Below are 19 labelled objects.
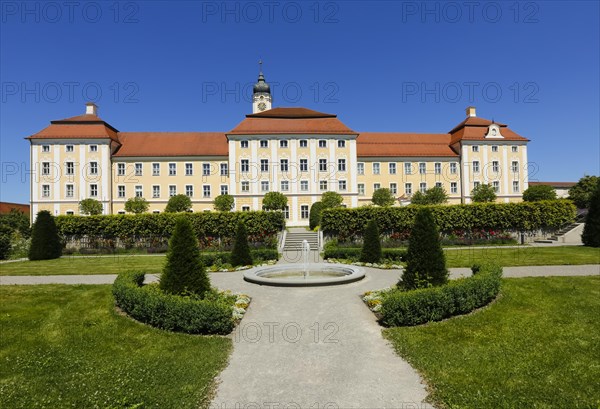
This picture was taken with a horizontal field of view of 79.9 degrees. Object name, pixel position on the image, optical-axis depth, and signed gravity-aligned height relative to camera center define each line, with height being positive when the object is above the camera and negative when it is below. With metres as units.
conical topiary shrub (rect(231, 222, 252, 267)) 16.28 -1.60
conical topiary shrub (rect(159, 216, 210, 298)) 8.60 -1.20
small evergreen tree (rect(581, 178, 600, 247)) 19.62 -0.93
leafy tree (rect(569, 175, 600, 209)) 44.28 +2.22
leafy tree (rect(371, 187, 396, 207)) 36.19 +1.50
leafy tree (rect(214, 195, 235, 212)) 34.28 +1.28
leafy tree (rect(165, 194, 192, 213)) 33.25 +1.26
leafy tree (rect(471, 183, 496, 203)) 35.81 +1.53
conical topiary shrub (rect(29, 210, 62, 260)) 19.66 -1.06
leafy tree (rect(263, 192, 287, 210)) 33.03 +1.31
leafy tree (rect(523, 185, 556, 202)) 36.69 +1.63
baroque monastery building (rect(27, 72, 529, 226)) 38.94 +6.07
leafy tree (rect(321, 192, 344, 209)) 32.16 +1.24
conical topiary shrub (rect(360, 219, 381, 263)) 16.42 -1.58
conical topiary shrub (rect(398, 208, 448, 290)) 8.75 -1.13
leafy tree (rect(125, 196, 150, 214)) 34.19 +1.20
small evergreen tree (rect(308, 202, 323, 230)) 31.07 -0.08
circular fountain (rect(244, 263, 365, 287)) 11.10 -2.16
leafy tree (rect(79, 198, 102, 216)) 34.25 +1.28
